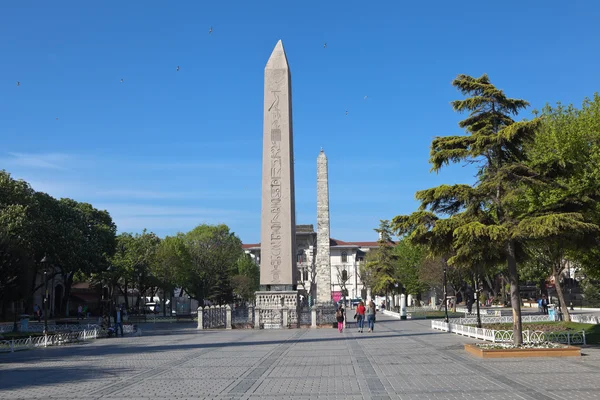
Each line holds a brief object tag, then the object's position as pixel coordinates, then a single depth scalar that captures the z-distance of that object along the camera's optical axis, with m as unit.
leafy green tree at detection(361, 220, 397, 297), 59.69
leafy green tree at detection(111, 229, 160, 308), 57.91
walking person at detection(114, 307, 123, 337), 30.24
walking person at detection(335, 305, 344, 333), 29.87
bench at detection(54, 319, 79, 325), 39.50
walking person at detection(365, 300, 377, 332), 29.59
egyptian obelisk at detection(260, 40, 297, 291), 30.41
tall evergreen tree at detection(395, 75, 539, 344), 16.64
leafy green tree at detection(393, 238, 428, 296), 67.75
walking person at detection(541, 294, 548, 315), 47.78
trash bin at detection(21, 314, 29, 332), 34.56
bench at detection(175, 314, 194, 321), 51.97
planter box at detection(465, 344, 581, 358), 15.81
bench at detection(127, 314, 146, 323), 51.53
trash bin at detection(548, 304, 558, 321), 36.12
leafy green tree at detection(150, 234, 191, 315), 61.54
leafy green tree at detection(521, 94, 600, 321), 15.84
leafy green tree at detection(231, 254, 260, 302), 78.25
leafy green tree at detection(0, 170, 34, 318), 35.34
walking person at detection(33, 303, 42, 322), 49.68
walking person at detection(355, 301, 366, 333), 30.09
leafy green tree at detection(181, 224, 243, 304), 68.00
